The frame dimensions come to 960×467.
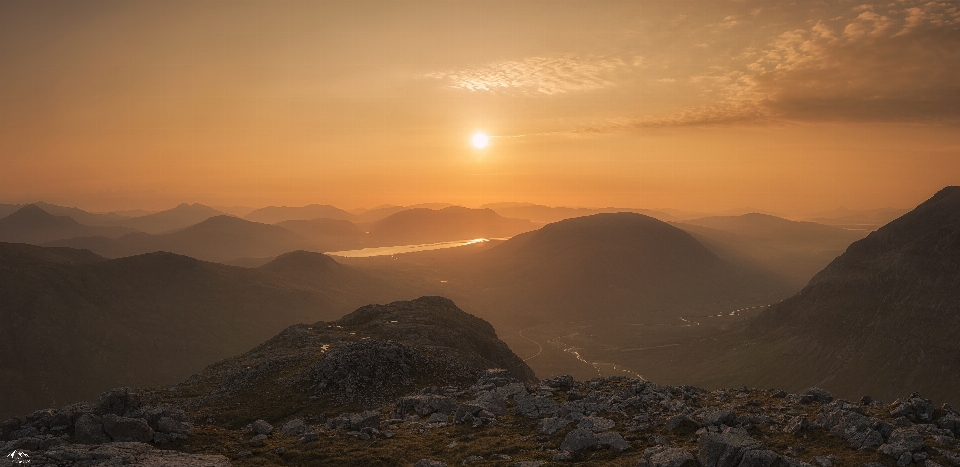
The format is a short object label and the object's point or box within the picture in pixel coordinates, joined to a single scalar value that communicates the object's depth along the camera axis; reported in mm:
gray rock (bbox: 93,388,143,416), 37656
